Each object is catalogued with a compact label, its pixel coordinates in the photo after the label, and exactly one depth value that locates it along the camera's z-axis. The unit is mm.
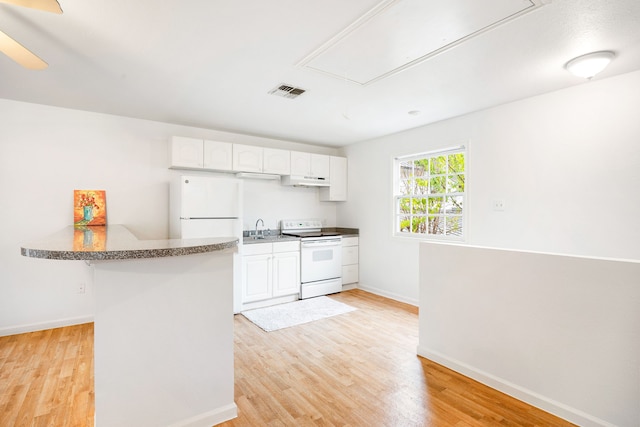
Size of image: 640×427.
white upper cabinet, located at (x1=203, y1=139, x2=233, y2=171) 3973
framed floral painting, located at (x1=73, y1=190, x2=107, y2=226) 3514
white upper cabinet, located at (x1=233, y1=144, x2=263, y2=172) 4195
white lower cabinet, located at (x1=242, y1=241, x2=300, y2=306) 4004
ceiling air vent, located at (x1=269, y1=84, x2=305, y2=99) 2863
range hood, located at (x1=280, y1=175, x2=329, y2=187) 4781
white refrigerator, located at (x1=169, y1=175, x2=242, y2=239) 3598
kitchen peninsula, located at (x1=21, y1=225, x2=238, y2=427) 1549
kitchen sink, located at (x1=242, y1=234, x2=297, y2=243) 4137
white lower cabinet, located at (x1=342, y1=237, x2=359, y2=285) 5035
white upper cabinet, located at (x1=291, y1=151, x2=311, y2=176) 4738
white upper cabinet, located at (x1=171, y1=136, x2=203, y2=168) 3803
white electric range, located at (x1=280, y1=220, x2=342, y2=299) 4531
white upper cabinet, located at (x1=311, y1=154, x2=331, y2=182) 4961
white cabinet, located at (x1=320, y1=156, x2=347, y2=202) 5219
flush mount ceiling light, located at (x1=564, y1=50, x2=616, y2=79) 2217
